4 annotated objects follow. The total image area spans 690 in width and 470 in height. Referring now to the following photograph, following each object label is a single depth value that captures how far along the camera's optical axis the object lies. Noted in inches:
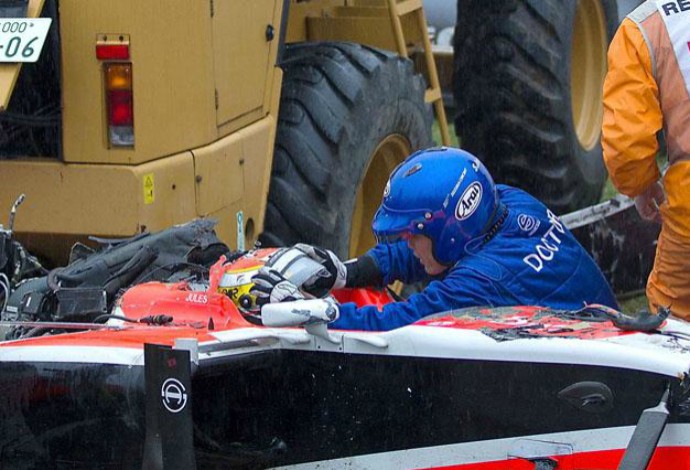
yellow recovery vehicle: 373.4
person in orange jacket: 347.9
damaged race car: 263.0
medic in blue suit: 317.1
